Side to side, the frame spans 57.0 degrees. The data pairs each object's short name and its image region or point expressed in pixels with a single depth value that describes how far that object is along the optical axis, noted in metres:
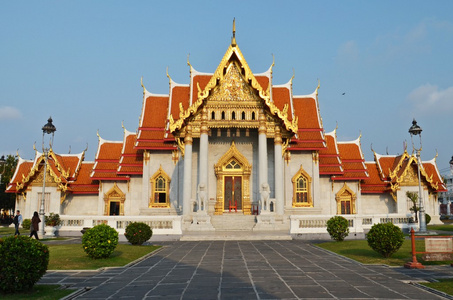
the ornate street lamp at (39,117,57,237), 22.76
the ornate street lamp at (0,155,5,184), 31.86
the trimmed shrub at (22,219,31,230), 30.17
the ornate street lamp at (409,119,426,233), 23.72
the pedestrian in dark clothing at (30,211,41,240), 19.05
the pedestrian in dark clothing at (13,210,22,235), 22.86
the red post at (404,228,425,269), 10.98
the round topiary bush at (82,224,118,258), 12.48
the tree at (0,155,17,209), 46.44
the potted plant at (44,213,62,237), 23.48
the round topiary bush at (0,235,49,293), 7.87
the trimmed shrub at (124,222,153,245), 17.36
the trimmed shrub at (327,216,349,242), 17.78
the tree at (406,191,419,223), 27.48
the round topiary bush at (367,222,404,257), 12.60
